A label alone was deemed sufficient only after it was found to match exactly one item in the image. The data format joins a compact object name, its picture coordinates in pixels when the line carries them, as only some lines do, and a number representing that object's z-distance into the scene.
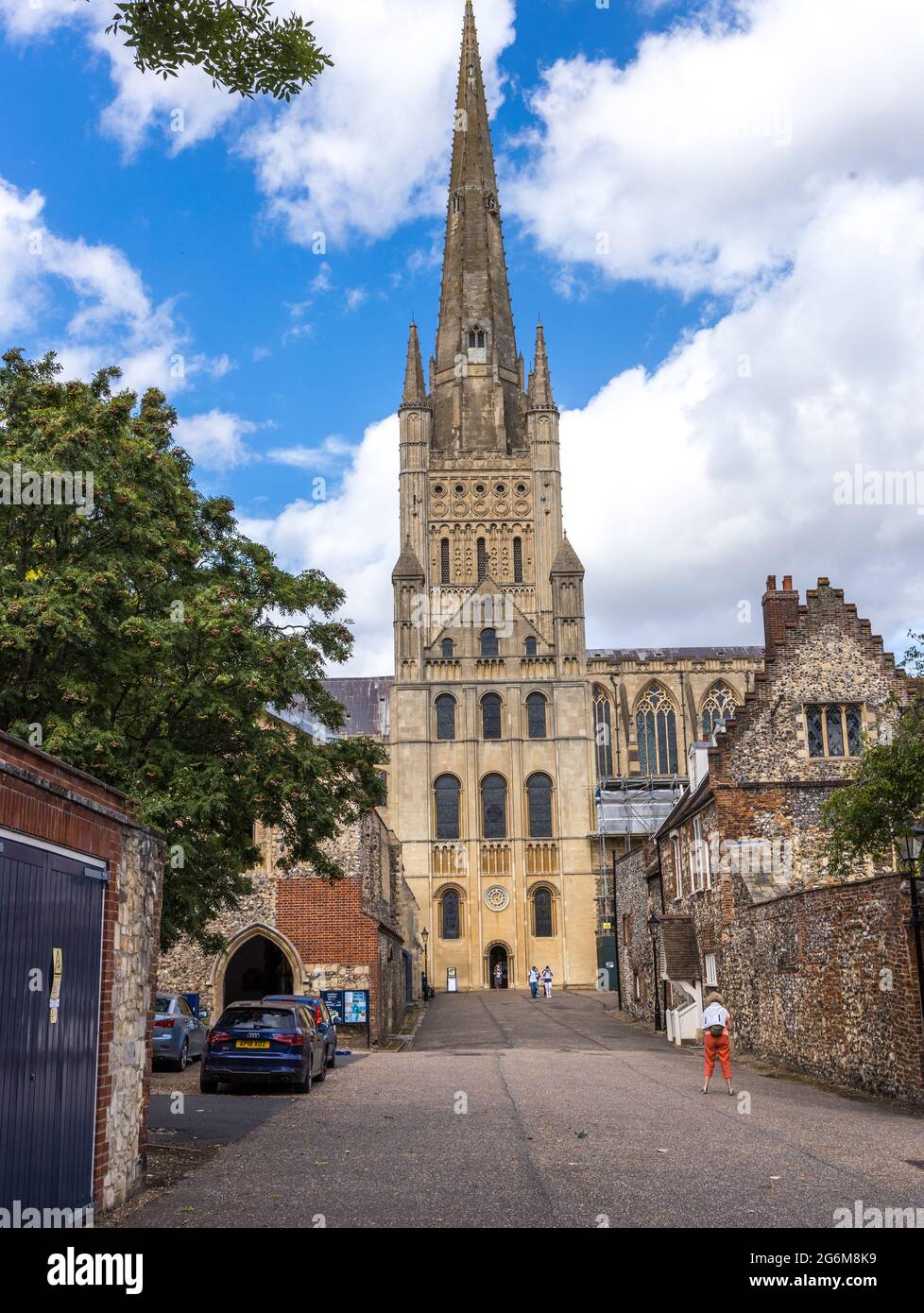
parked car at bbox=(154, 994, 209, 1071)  22.95
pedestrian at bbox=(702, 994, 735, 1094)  17.17
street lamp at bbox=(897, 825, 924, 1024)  16.08
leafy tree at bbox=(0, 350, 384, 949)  13.21
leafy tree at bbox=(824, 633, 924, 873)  17.16
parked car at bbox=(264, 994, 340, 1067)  22.22
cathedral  71.69
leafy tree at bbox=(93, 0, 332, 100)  6.37
